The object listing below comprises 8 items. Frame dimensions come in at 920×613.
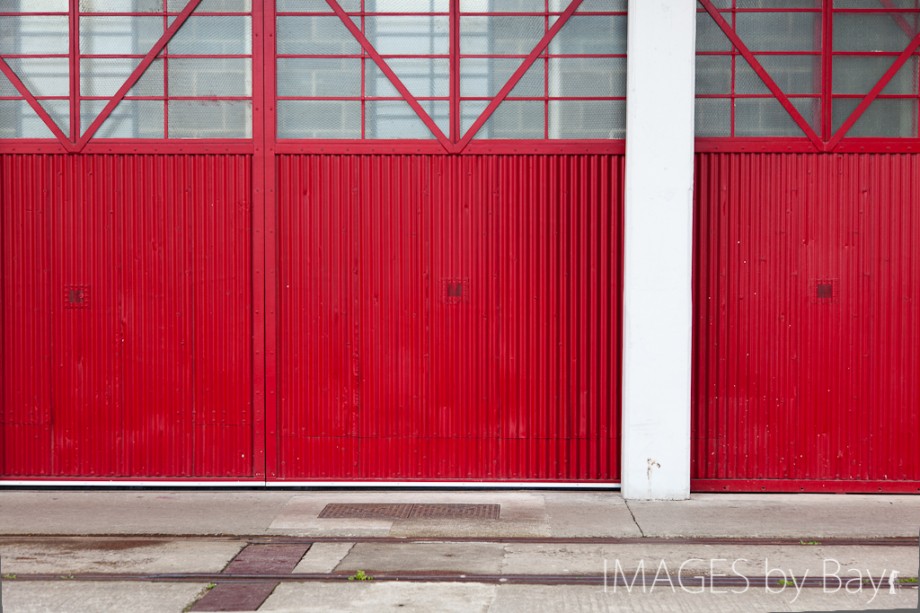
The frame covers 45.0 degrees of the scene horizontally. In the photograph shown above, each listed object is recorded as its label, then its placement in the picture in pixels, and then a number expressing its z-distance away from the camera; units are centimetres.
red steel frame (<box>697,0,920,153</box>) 1121
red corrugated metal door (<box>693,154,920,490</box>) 1125
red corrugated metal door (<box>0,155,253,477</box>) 1143
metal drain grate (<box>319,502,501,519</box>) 1015
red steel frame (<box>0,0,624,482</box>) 1133
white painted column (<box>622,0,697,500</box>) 1077
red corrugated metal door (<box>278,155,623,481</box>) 1131
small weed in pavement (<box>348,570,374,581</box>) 789
